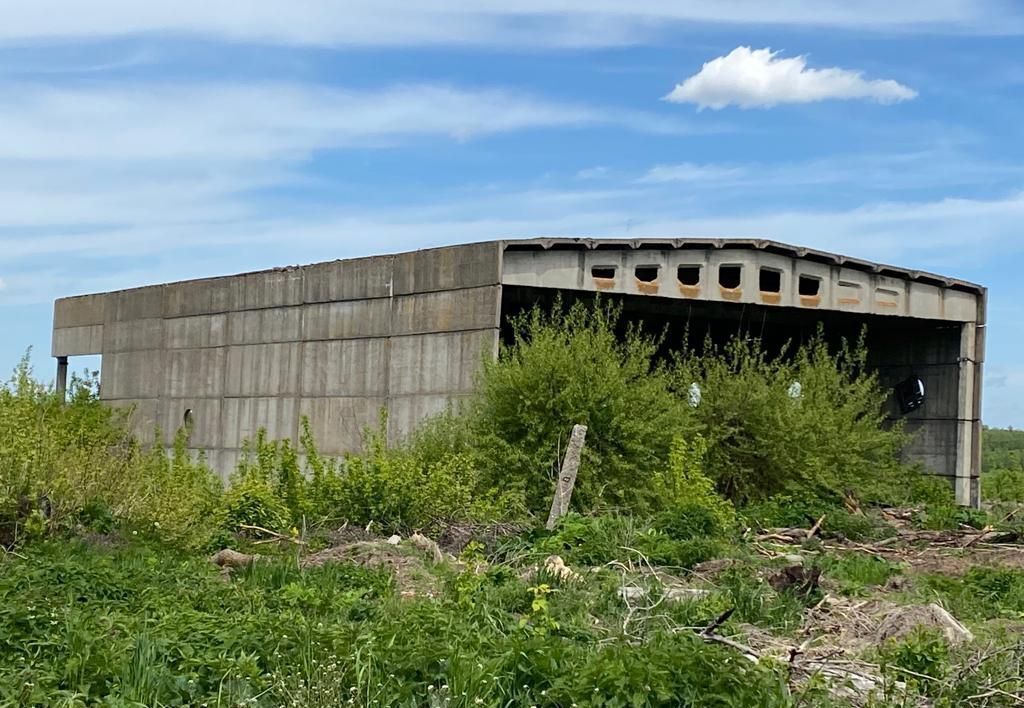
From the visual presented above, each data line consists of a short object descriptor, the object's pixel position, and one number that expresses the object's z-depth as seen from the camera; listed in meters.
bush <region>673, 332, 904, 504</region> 23.64
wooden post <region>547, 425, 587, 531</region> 16.86
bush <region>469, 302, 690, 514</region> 19.27
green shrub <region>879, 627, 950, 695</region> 7.70
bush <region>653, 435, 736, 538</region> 18.45
